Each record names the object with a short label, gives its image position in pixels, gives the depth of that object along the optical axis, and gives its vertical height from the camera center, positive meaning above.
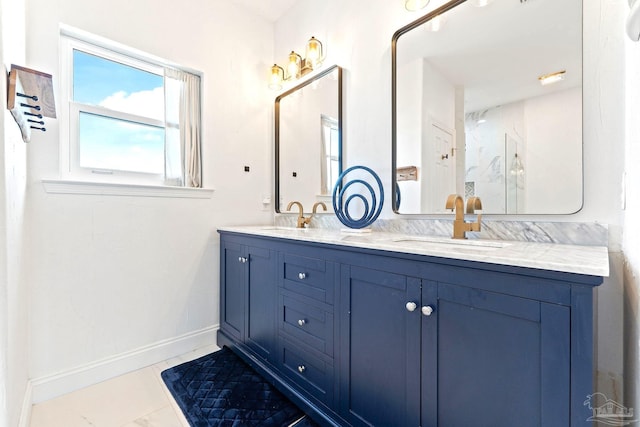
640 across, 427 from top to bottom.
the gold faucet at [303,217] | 2.26 -0.05
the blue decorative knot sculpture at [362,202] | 1.78 +0.06
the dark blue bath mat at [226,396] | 1.43 -1.02
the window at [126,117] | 1.79 +0.64
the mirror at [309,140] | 2.15 +0.57
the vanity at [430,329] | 0.76 -0.41
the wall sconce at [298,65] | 2.21 +1.18
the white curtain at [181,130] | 2.15 +0.60
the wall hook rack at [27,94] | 0.99 +0.43
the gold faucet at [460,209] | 1.41 +0.01
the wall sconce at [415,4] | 1.60 +1.14
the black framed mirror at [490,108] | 1.23 +0.51
